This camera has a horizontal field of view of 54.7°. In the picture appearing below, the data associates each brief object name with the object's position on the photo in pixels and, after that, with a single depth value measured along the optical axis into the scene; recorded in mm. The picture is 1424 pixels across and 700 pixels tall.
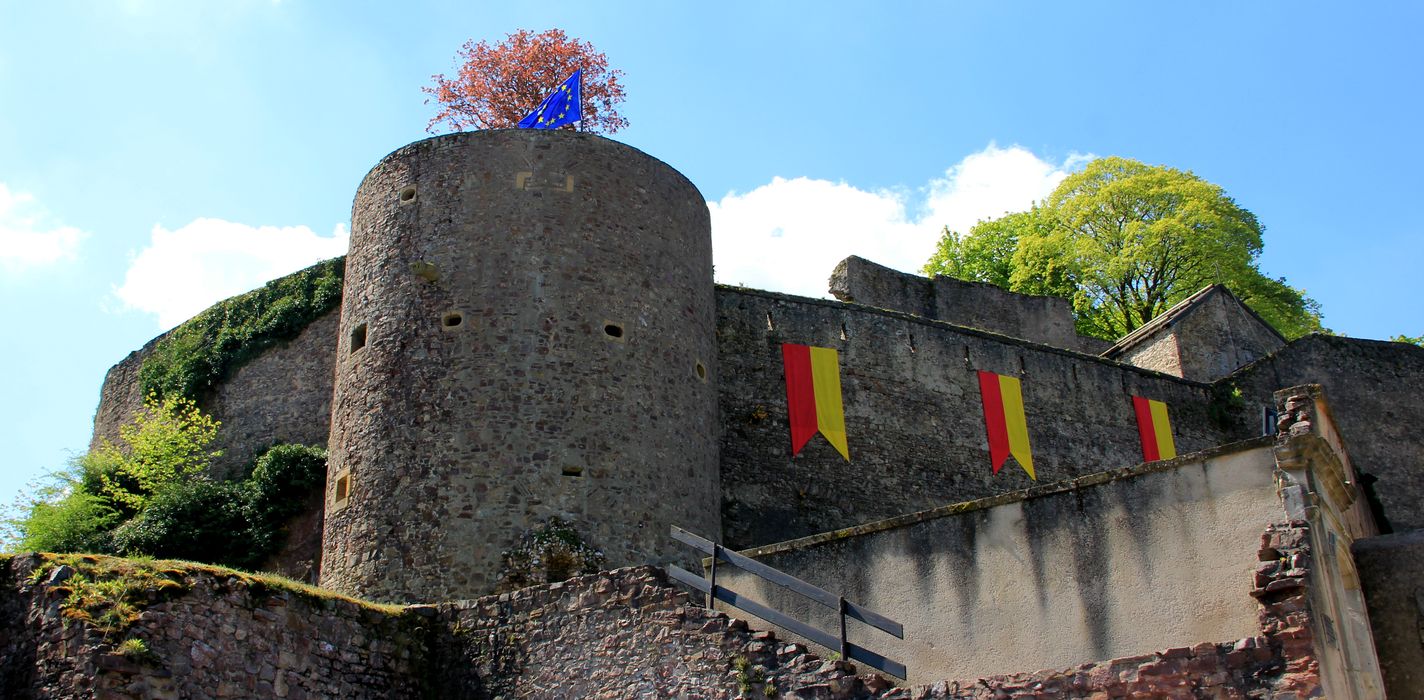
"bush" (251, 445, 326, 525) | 17938
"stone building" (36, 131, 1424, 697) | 10227
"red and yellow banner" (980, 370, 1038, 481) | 20875
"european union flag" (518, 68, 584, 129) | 19653
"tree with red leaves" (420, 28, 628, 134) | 29031
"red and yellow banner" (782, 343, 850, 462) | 18906
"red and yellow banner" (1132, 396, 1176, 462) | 22734
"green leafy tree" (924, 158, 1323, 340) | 33312
